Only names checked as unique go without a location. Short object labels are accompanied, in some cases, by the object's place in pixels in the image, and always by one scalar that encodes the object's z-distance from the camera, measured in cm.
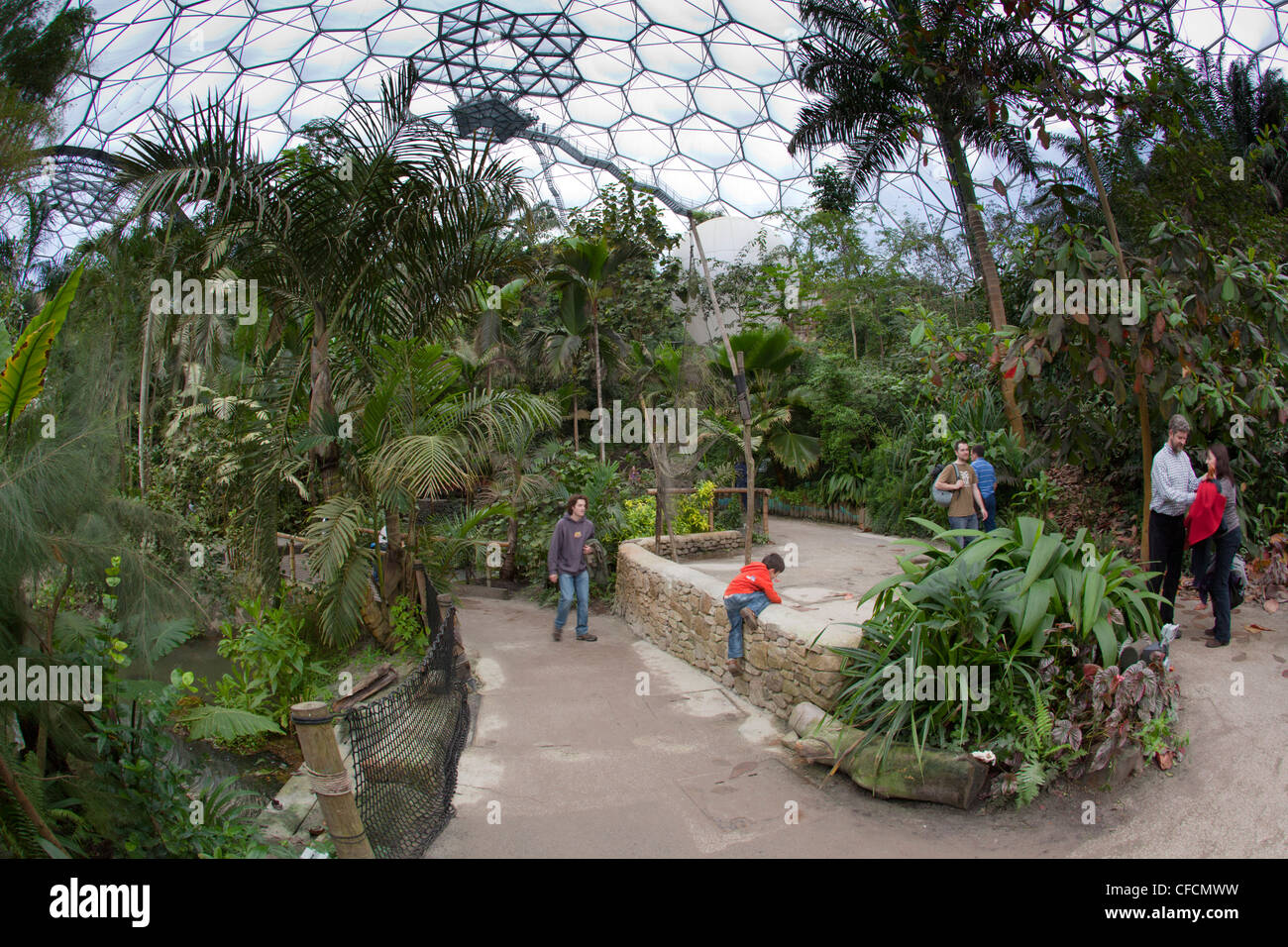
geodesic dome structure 2266
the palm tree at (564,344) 1534
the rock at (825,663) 540
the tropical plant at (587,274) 1455
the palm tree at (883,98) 1131
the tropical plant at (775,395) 1454
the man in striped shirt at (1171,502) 556
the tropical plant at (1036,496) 970
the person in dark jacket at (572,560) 874
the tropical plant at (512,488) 1169
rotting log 437
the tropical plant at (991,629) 460
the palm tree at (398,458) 673
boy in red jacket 645
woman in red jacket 554
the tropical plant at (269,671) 666
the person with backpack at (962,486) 787
